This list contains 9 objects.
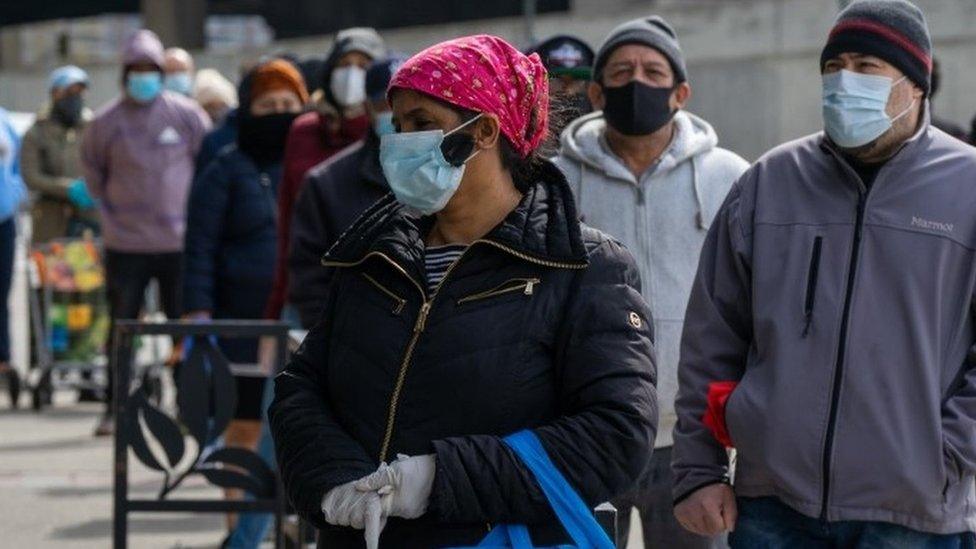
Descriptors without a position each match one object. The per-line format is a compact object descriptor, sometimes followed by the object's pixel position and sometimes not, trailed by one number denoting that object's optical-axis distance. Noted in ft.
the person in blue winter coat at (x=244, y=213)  44.59
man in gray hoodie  29.53
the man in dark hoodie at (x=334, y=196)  36.30
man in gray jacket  23.13
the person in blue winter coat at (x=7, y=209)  66.87
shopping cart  69.33
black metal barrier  36.71
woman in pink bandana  19.62
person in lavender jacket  62.10
